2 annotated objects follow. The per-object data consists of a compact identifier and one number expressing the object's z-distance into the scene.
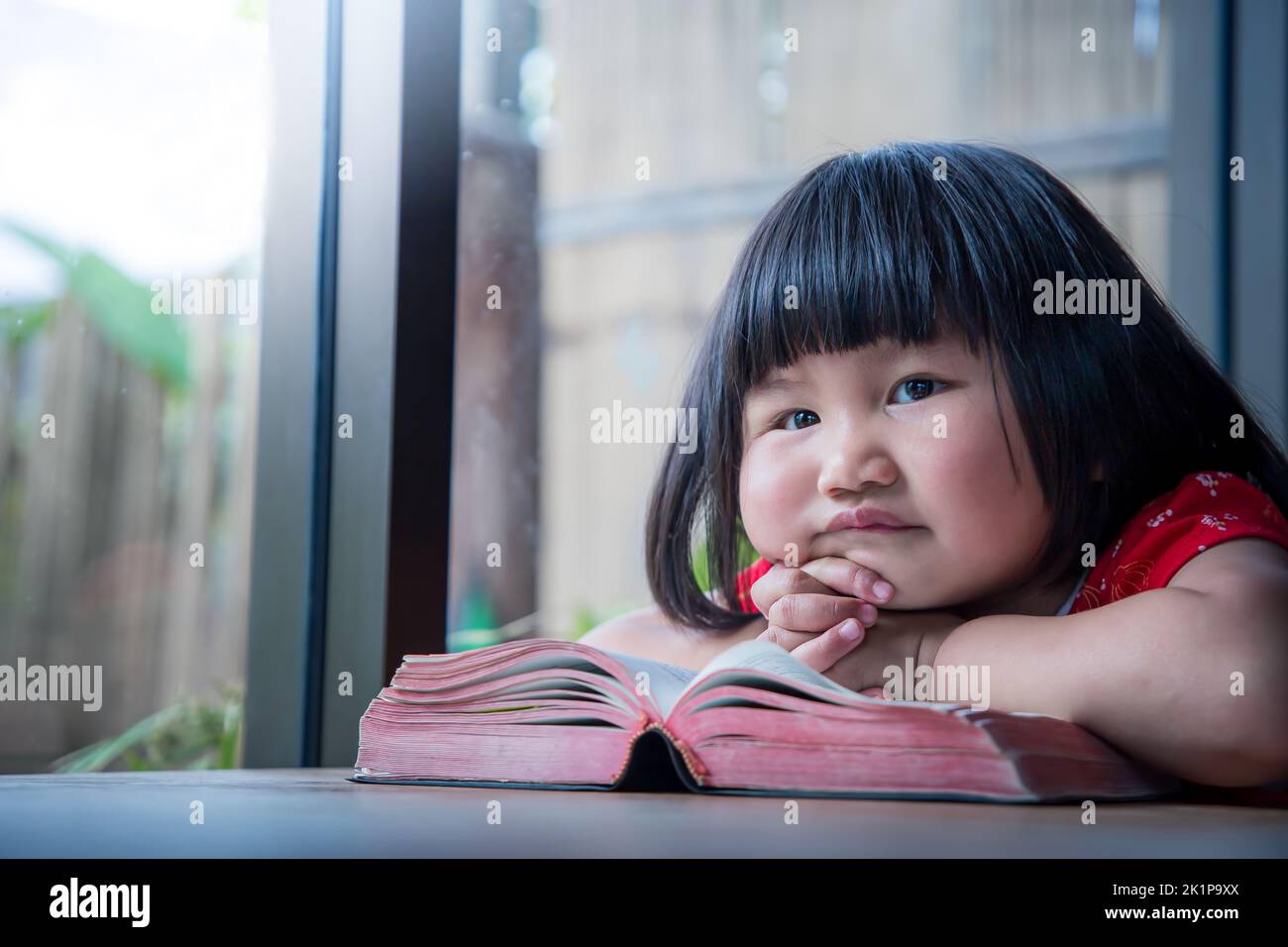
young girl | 0.71
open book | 0.53
